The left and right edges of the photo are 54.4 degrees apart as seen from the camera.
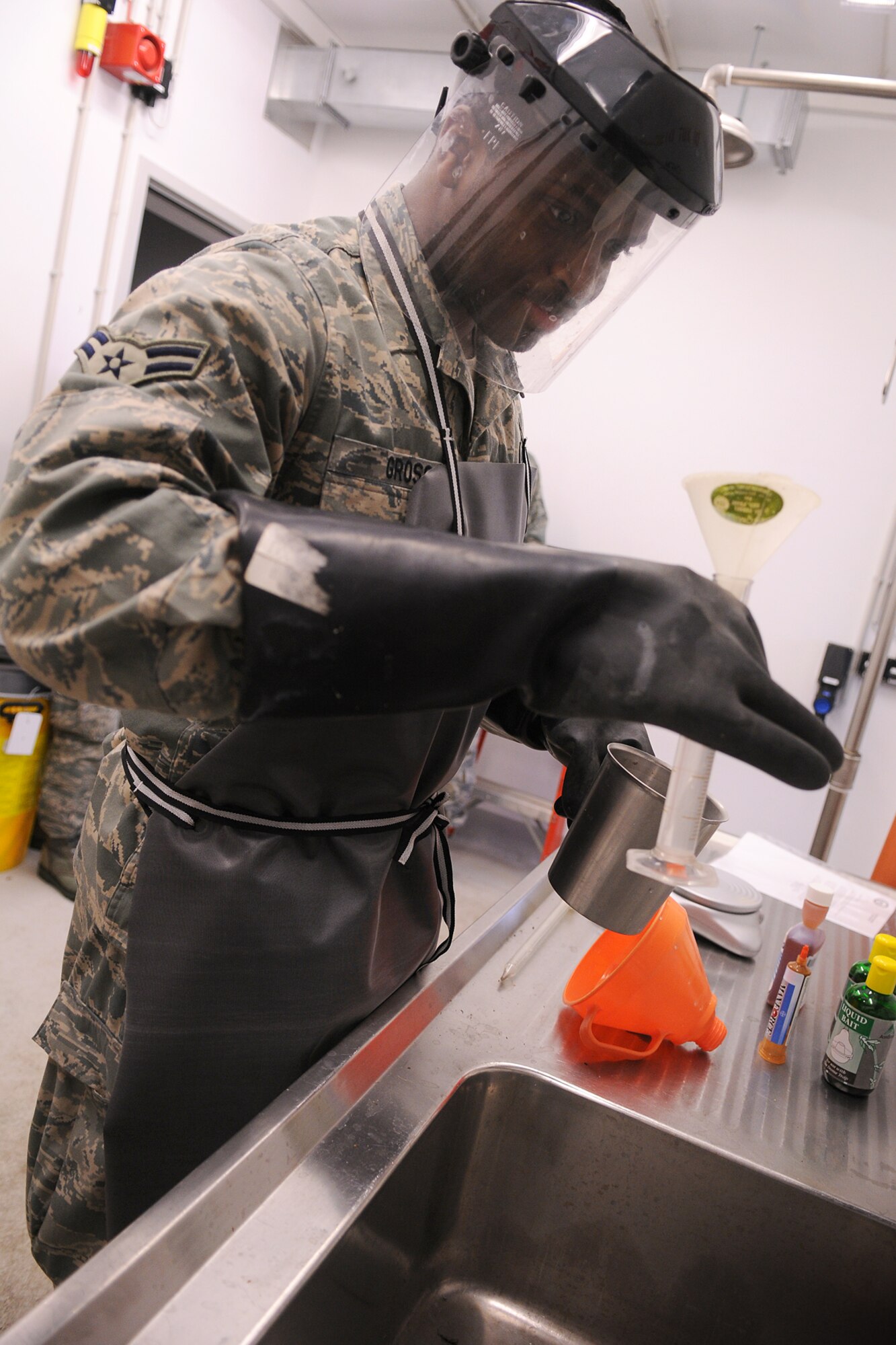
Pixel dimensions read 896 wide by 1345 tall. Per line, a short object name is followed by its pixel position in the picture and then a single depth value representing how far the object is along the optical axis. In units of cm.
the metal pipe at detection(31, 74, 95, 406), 311
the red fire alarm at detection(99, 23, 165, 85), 309
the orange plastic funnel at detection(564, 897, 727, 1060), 108
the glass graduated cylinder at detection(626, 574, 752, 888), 68
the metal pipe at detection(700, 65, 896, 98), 147
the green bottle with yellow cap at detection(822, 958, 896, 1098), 111
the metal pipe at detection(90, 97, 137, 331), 333
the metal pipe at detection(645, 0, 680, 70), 327
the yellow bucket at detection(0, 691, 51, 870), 292
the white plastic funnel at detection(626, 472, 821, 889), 91
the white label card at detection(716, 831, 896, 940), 185
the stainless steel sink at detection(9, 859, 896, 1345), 85
